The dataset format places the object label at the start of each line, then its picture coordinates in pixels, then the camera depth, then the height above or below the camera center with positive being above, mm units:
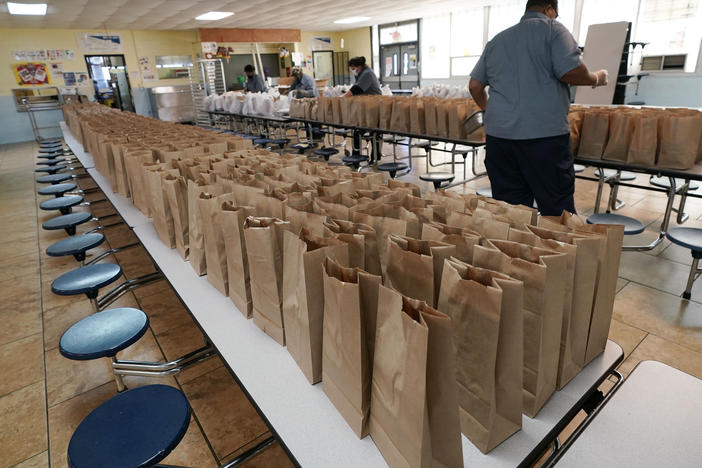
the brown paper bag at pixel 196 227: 1388 -418
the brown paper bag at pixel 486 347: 646 -402
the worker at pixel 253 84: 9604 +305
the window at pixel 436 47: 13398 +1368
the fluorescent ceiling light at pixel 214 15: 10098 +2045
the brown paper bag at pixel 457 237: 847 -298
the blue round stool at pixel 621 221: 2547 -853
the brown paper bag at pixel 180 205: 1529 -375
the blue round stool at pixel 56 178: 4093 -686
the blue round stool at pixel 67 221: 2871 -780
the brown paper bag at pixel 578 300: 779 -404
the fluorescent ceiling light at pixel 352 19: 12766 +2271
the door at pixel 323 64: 16756 +1212
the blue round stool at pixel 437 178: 3828 -786
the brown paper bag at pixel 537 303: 701 -358
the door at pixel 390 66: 15297 +940
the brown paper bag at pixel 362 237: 912 -315
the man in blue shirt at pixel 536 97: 2277 -61
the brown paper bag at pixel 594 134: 2797 -340
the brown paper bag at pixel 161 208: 1638 -411
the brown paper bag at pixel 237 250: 1146 -409
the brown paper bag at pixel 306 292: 828 -397
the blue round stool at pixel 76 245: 2389 -791
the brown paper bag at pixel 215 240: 1263 -415
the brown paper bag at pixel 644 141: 2545 -361
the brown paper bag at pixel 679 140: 2430 -348
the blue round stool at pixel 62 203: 3263 -745
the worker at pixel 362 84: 5828 +115
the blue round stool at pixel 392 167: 4484 -782
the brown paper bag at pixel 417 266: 760 -317
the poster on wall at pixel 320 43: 16578 +2003
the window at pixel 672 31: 7875 +921
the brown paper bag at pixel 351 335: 715 -418
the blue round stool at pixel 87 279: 1891 -791
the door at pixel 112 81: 12719 +707
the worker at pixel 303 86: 8438 +187
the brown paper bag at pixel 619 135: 2668 -333
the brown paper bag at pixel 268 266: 1003 -401
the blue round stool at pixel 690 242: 2260 -860
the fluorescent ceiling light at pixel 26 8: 7609 +1836
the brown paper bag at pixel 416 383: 584 -420
